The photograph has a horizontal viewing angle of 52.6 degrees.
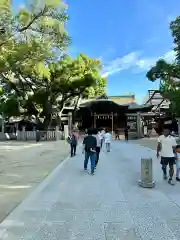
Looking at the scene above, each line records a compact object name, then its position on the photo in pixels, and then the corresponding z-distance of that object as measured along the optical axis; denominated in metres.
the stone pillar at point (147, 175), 5.02
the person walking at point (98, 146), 7.30
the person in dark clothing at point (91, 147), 6.37
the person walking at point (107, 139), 11.20
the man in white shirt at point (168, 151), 5.35
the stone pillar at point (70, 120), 21.47
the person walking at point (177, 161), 5.43
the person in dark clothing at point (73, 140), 9.66
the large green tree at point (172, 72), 13.85
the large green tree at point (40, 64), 7.56
